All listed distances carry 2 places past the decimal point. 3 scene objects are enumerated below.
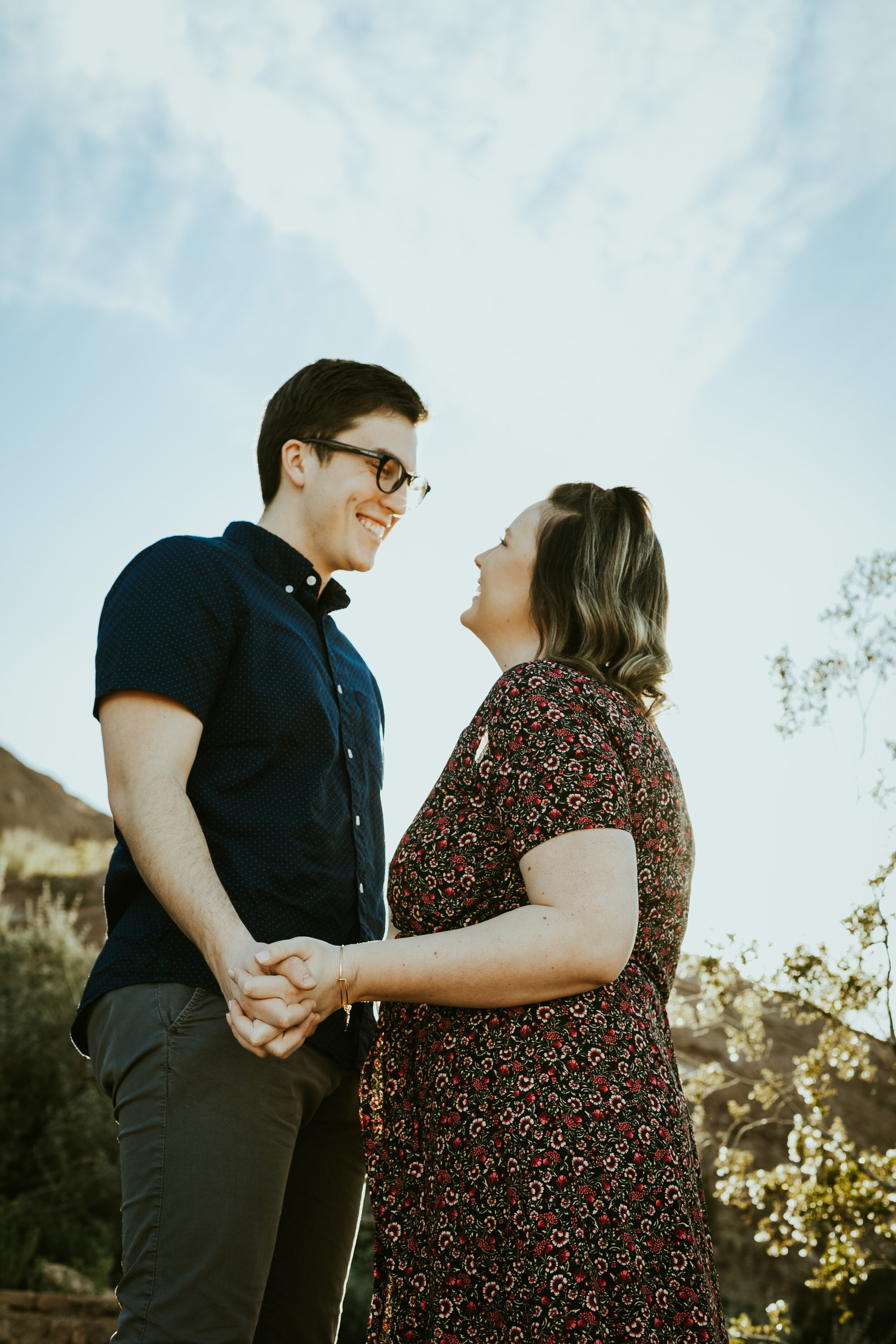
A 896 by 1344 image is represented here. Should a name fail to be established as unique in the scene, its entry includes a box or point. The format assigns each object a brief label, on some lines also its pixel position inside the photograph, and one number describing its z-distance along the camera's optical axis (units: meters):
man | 1.75
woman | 1.63
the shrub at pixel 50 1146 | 6.13
